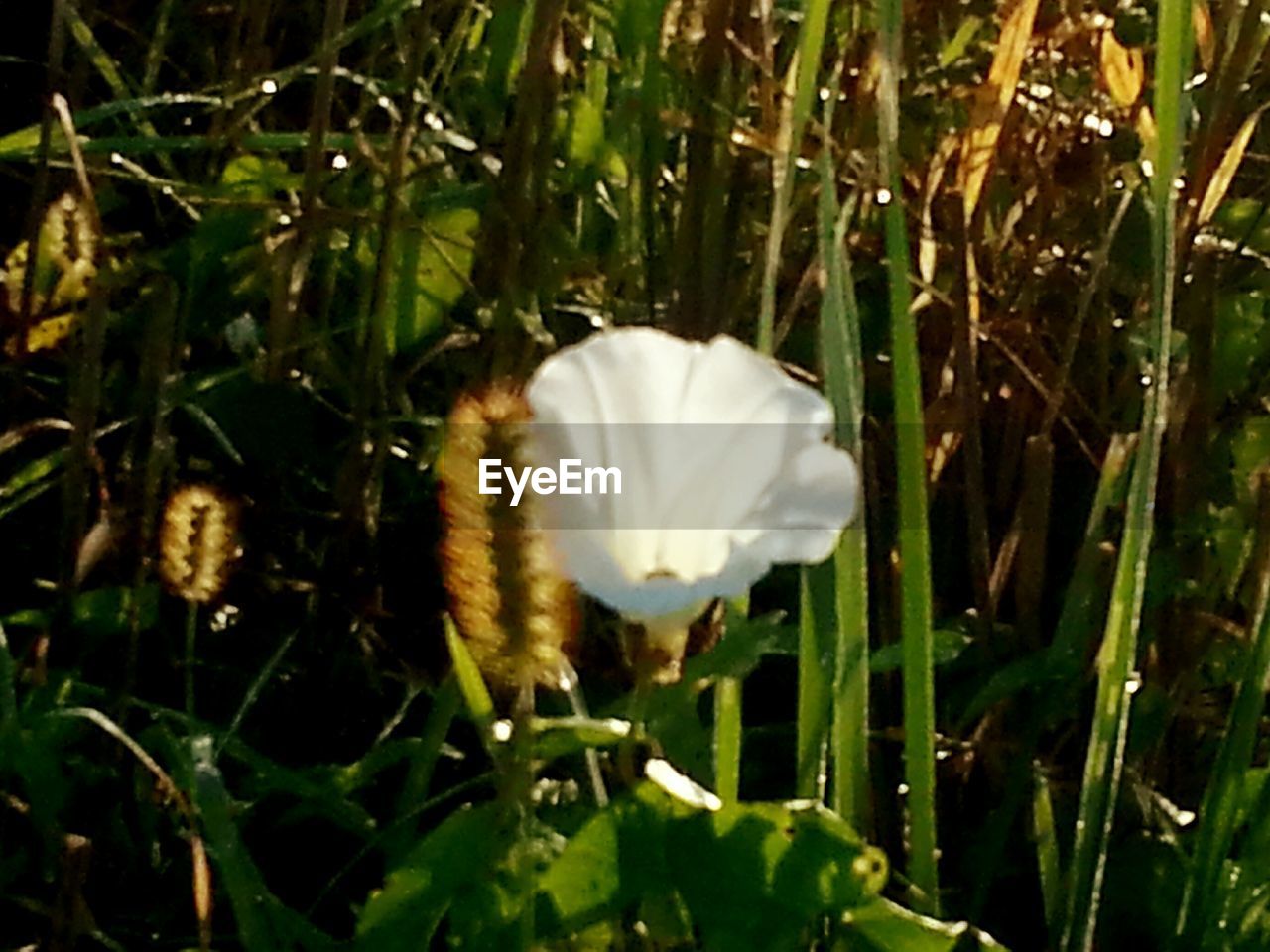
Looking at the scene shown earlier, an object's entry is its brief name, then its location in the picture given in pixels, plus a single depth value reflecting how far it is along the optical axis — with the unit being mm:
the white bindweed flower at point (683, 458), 467
